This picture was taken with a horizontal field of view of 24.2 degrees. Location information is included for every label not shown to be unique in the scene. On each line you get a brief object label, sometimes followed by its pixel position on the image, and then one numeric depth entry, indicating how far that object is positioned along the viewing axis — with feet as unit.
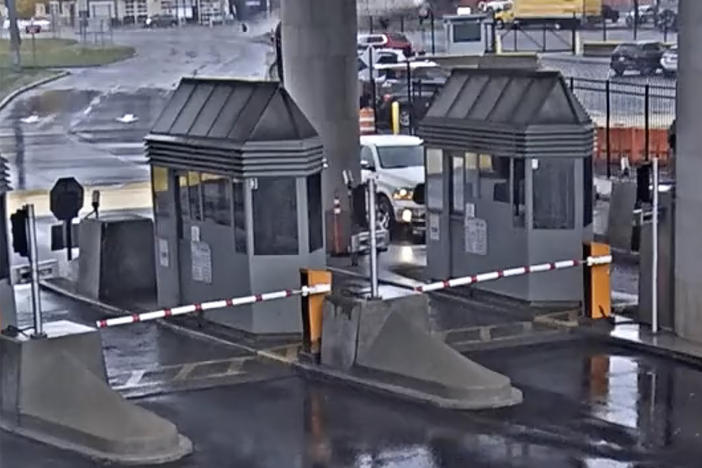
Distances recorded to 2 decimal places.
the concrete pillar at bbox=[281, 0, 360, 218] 82.48
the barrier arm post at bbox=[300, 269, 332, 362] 53.83
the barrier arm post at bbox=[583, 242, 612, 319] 58.75
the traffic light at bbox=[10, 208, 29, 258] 48.03
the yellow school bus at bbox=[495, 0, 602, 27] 225.35
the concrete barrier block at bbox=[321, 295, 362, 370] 51.78
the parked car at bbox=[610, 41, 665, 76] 171.12
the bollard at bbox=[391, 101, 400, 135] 124.16
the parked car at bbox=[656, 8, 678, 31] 229.66
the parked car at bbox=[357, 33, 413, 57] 192.34
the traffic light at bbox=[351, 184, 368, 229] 69.62
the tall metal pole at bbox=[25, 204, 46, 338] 46.19
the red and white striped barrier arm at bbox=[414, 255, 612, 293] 55.01
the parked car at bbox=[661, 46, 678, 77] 169.63
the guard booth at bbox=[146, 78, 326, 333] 57.16
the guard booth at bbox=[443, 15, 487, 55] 200.54
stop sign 70.23
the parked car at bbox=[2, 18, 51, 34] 241.14
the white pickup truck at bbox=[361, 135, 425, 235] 84.28
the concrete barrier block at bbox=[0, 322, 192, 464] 44.14
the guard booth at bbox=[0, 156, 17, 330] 54.08
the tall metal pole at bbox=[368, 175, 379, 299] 51.49
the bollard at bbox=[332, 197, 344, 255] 76.54
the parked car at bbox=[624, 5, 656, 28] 243.60
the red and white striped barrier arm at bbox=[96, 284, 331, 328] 50.52
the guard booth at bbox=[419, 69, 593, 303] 62.03
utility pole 214.69
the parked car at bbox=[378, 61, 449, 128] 135.44
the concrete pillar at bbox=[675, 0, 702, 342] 54.29
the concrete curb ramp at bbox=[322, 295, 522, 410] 48.67
